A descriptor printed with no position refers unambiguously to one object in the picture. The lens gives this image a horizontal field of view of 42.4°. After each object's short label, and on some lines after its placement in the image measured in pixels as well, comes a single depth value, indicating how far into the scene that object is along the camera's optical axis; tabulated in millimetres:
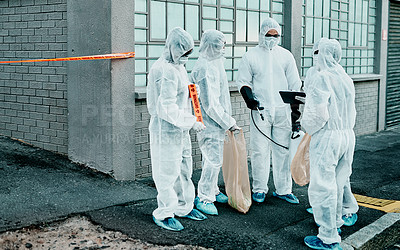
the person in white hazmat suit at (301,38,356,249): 4477
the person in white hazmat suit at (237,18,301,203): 5844
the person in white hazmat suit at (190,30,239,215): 5254
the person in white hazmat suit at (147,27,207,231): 4570
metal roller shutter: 12180
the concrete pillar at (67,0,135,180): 6047
